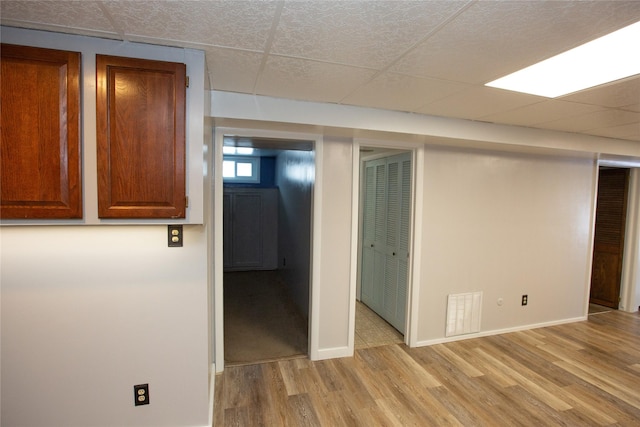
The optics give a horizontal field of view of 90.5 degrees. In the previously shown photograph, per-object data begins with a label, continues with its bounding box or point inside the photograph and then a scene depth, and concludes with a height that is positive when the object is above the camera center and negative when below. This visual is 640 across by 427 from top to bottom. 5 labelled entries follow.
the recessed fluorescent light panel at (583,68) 1.51 +0.75
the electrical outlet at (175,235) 1.75 -0.23
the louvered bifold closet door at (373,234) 3.98 -0.48
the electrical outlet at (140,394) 1.77 -1.13
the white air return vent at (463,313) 3.32 -1.20
